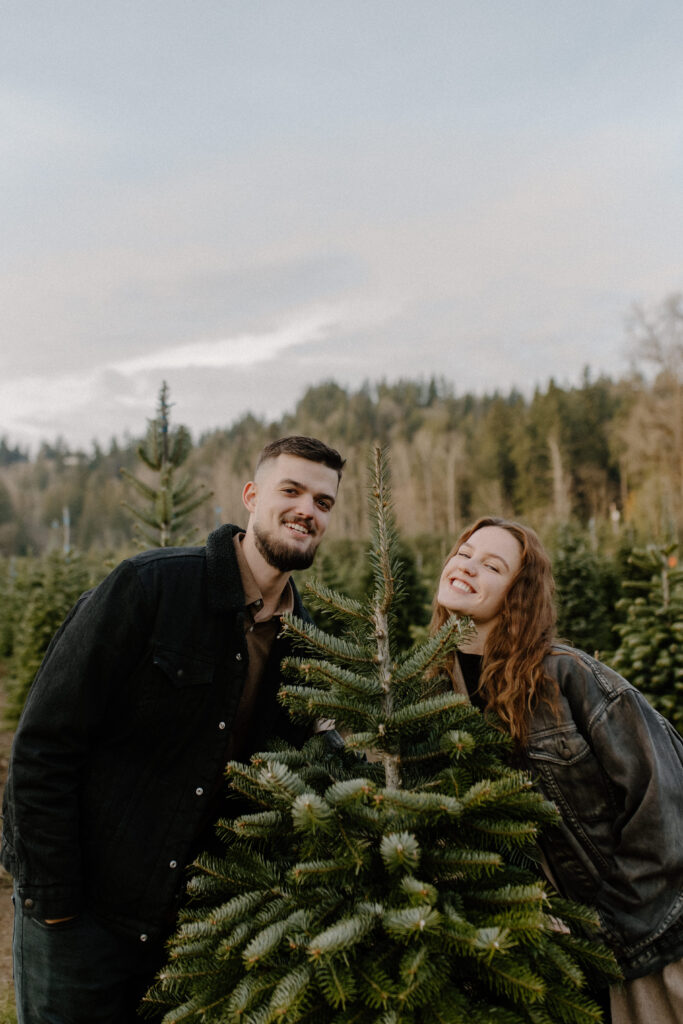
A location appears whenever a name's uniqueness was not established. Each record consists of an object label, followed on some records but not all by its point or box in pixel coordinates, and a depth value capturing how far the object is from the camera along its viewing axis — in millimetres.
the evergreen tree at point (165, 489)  7316
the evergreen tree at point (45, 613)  10266
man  2326
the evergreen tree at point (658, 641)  7586
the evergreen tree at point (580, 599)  12148
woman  2170
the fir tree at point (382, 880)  1685
